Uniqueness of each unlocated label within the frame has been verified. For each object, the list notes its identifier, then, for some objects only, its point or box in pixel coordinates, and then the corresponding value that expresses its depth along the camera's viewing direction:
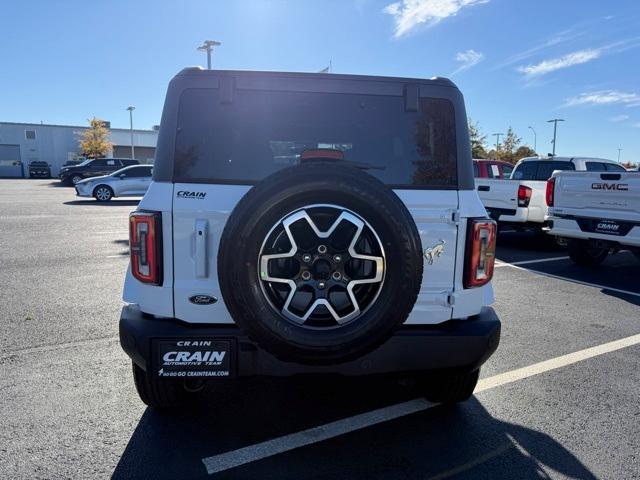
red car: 12.75
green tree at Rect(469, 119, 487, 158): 46.44
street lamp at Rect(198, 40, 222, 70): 21.05
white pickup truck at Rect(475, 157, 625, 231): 9.82
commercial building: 54.72
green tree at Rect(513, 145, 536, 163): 55.09
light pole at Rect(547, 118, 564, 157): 65.09
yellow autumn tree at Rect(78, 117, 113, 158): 54.31
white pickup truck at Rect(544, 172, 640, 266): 7.14
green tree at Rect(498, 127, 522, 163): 55.00
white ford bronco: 2.31
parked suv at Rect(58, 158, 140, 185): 29.20
